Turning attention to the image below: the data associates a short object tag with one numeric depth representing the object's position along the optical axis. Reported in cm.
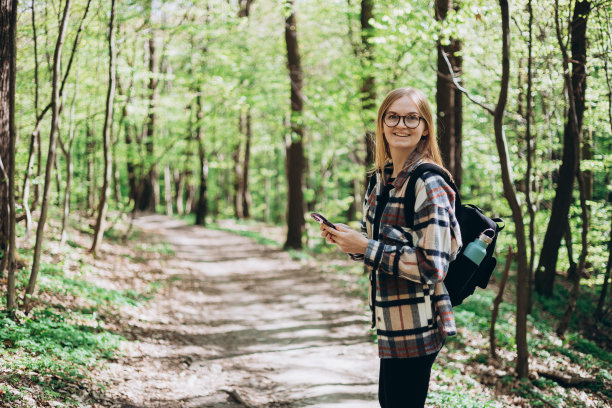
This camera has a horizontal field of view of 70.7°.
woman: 195
